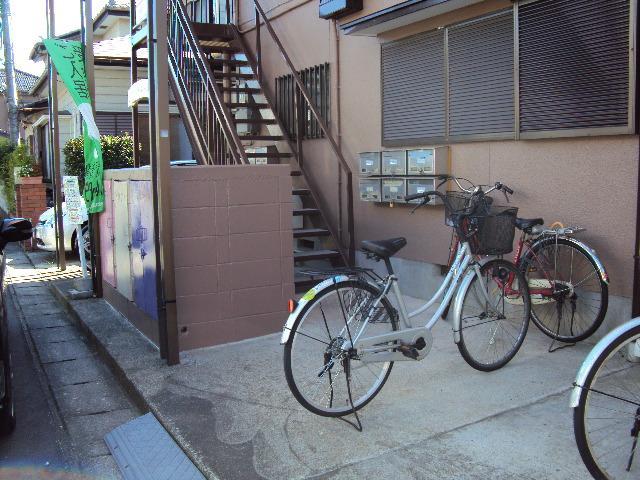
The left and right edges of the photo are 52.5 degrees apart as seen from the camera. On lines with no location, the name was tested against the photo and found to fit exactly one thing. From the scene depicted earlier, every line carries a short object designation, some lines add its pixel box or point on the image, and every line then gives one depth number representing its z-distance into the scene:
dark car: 3.83
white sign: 8.63
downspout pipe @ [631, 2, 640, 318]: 4.54
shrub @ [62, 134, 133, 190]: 12.11
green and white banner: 6.89
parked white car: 10.96
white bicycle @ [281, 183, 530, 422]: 3.63
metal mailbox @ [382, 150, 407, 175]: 6.61
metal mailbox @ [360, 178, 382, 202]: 6.98
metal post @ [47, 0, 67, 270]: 9.21
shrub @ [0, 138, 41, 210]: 13.37
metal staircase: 6.96
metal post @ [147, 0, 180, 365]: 4.76
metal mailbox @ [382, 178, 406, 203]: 6.66
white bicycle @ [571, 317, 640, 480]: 2.76
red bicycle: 5.00
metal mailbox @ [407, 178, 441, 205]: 6.28
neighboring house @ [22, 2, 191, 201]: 15.32
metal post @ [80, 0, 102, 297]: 7.12
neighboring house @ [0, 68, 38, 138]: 39.06
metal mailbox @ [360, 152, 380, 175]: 6.95
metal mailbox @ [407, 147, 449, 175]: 6.24
